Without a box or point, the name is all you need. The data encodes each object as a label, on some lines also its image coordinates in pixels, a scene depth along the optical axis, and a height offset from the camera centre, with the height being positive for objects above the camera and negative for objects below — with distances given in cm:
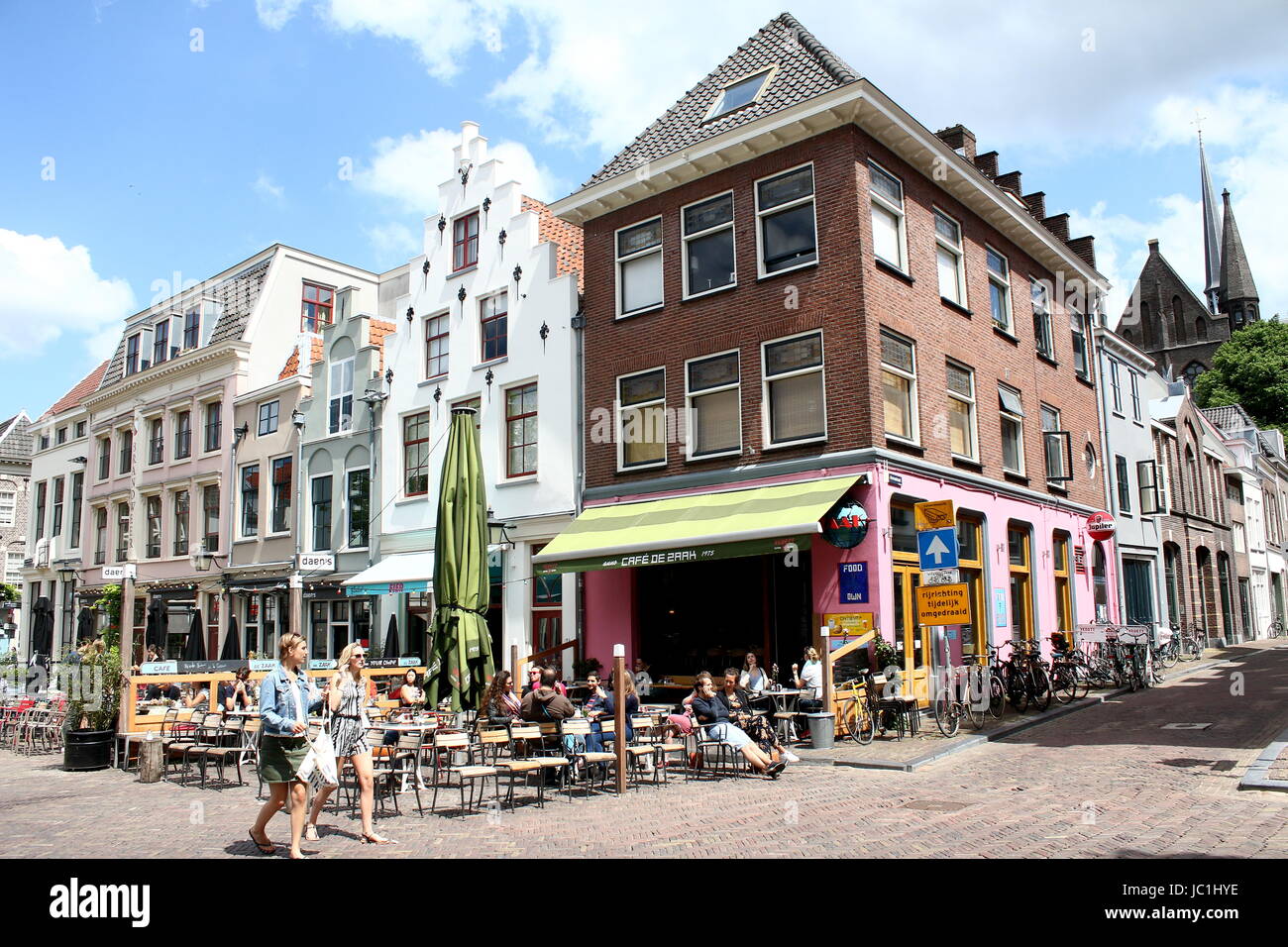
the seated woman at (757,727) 1245 -160
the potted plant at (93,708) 1391 -127
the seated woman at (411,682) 1550 -123
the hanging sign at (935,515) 1413 +119
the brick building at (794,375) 1627 +411
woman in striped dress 848 -93
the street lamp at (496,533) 2116 +161
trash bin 1345 -176
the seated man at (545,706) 1201 -120
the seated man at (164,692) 1701 -131
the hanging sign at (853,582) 1552 +27
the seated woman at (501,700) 1308 -121
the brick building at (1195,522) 3064 +229
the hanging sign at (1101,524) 2295 +161
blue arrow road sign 1428 +71
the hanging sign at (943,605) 1323 -10
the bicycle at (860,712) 1373 -157
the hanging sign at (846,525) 1534 +116
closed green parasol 1412 +45
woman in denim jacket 777 -103
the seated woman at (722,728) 1191 -151
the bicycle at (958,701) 1367 -148
